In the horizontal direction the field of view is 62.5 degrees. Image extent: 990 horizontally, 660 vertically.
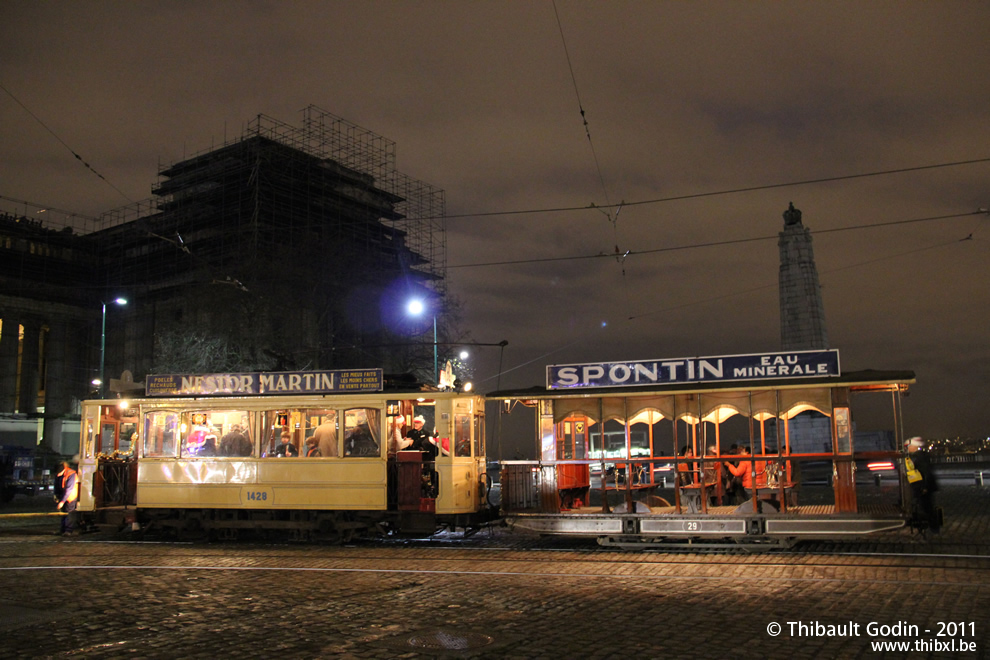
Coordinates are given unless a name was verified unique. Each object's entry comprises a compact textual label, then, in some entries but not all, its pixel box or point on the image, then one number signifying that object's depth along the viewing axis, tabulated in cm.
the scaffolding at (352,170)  5341
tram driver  1653
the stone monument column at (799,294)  3634
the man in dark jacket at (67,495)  1903
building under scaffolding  3803
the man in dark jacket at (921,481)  1432
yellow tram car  1667
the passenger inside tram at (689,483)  1546
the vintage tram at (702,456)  1452
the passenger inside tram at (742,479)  1578
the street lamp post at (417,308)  3142
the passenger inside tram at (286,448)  1744
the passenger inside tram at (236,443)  1770
